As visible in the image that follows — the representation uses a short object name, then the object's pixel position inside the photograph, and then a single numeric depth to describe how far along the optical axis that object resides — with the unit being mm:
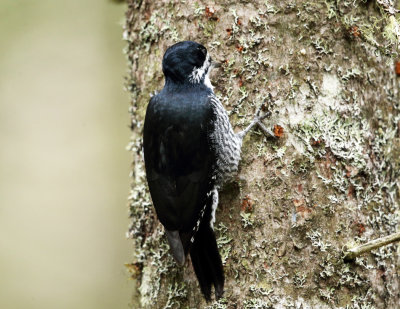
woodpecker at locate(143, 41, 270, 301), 5750
